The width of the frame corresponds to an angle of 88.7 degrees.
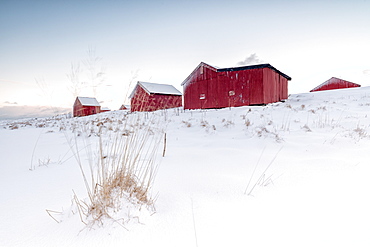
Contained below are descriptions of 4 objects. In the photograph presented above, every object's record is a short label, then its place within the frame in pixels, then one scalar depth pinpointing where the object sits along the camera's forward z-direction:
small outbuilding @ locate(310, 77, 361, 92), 30.56
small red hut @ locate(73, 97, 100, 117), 33.84
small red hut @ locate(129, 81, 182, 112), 22.50
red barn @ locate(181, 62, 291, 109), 13.95
